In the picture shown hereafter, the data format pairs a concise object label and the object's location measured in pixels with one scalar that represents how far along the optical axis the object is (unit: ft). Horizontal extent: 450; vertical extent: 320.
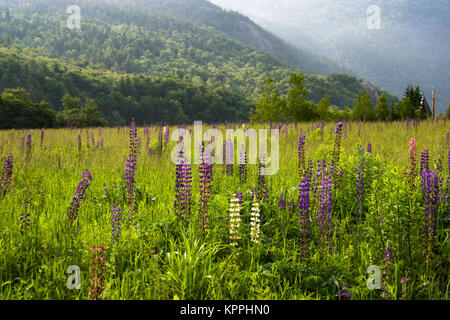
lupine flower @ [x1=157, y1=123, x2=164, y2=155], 27.53
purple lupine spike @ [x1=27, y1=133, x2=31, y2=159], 23.66
